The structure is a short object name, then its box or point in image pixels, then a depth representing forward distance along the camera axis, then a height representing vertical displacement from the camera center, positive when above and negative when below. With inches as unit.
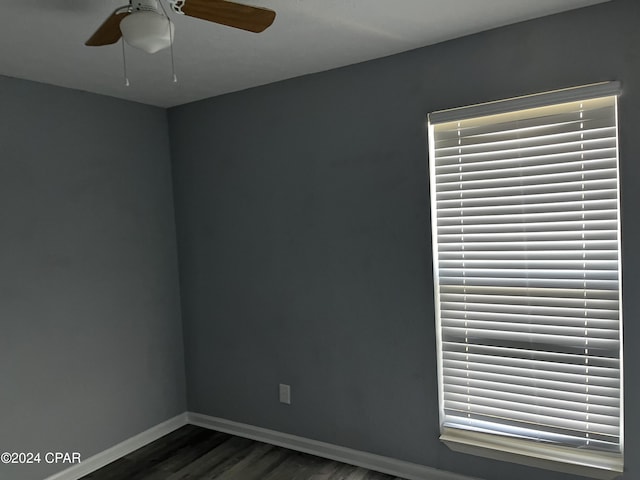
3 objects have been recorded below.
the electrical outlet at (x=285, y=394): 130.0 -44.9
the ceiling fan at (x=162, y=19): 59.0 +26.5
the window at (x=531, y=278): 91.3 -13.6
